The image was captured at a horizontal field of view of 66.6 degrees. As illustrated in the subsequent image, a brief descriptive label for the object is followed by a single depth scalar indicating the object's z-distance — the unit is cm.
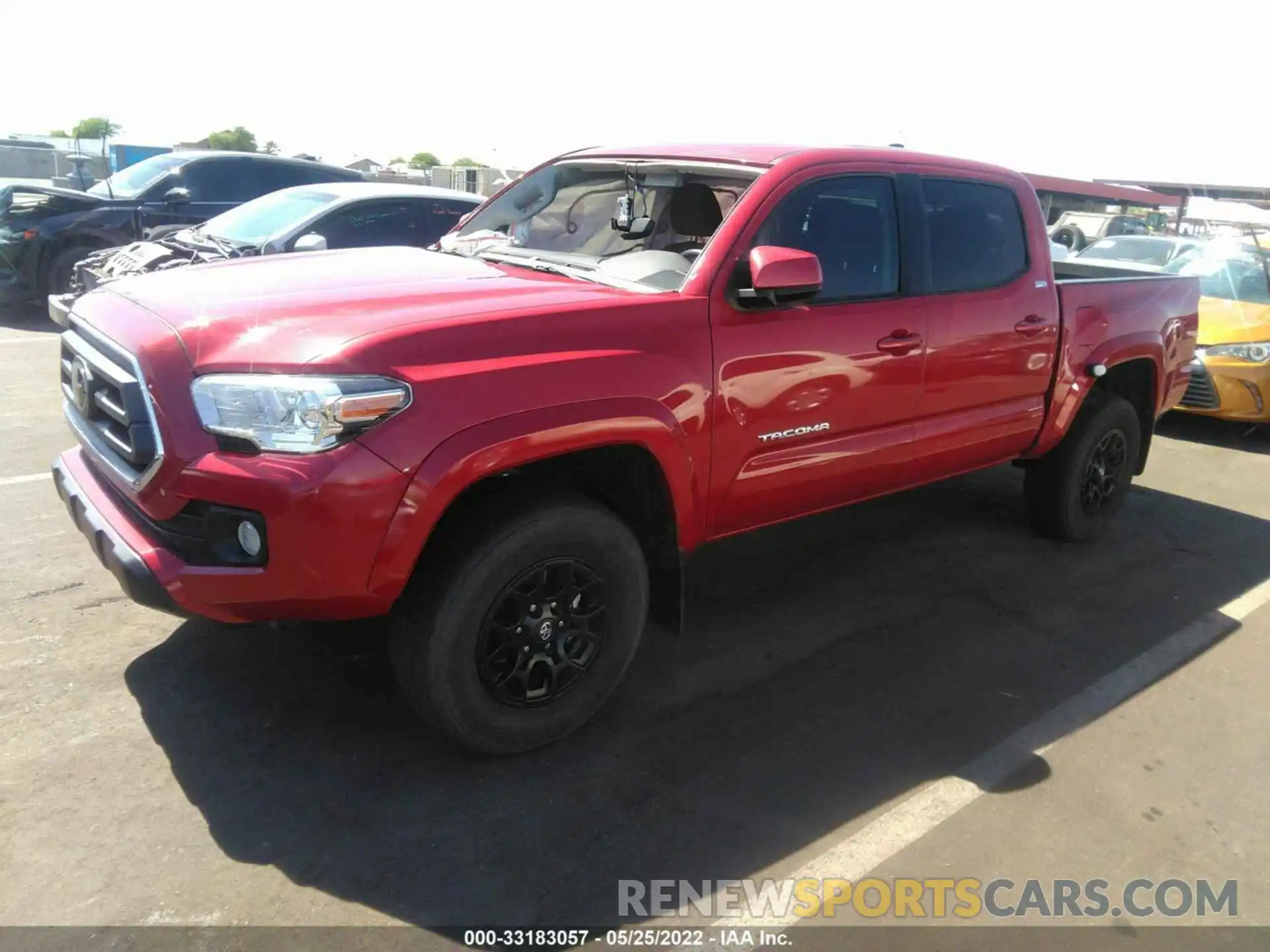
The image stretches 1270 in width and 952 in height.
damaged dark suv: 1008
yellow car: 789
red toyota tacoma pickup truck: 258
